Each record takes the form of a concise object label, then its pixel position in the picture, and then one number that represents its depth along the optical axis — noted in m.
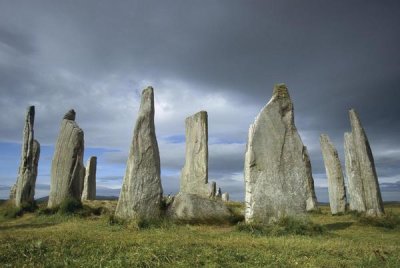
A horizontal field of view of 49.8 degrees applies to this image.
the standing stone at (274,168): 13.96
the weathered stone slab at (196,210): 14.60
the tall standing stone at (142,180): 14.39
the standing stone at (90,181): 30.27
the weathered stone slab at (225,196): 40.33
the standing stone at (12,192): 25.22
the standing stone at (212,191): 20.42
